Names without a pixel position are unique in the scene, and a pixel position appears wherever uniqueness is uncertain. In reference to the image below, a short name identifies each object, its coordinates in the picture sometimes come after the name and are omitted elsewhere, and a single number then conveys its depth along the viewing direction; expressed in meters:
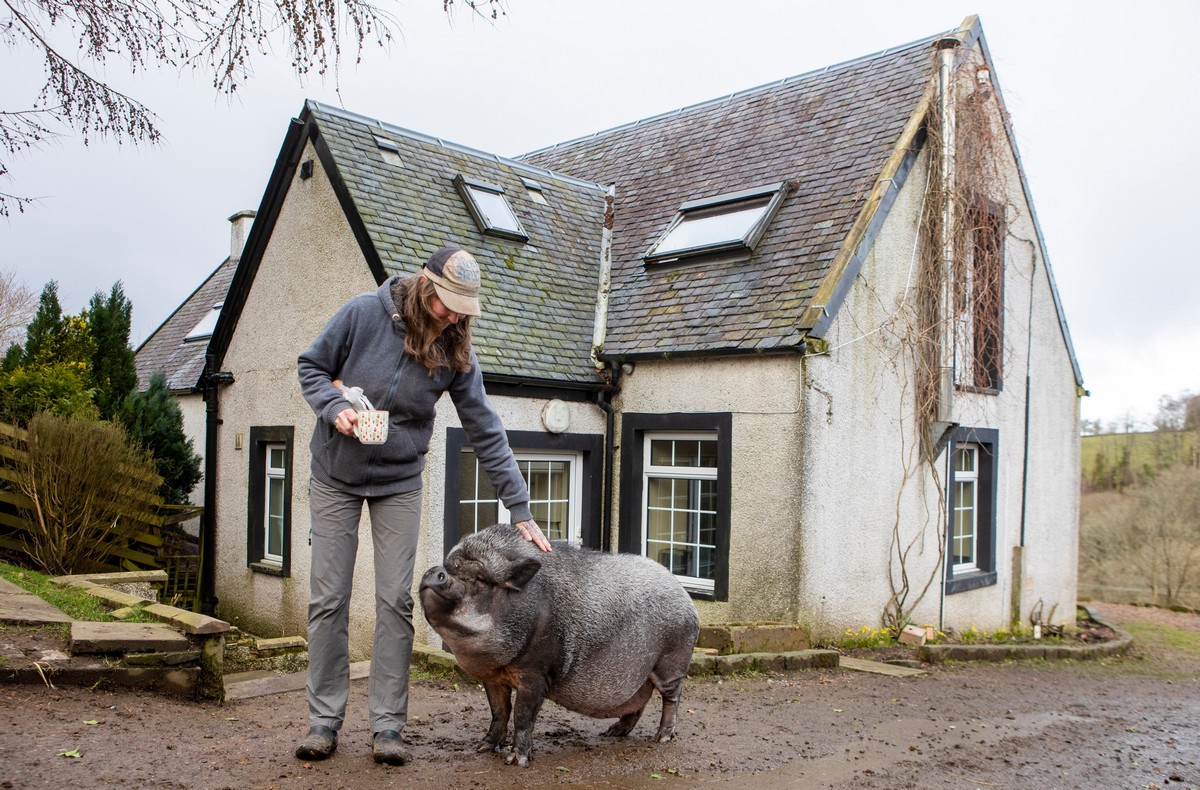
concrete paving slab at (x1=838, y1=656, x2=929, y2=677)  8.38
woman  4.24
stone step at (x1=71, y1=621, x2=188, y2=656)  4.95
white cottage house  9.55
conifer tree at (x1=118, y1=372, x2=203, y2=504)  12.66
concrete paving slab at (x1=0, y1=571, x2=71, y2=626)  5.58
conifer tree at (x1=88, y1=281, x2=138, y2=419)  13.43
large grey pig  4.16
